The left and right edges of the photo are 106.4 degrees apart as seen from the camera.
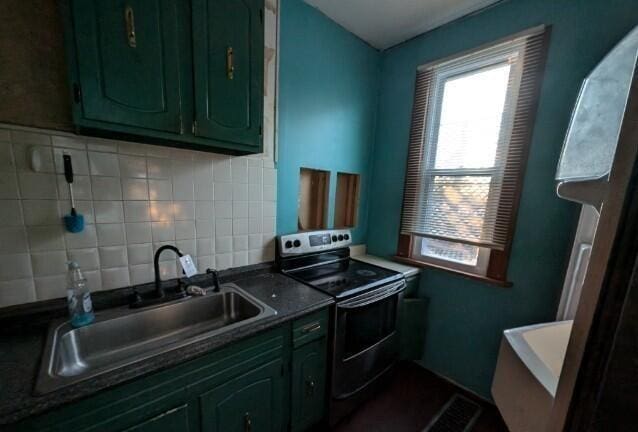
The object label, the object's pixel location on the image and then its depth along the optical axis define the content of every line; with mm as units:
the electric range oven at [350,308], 1397
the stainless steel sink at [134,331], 794
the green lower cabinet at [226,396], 729
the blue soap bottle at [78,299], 998
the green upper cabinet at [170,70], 837
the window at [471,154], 1510
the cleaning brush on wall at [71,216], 1007
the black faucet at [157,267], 1193
